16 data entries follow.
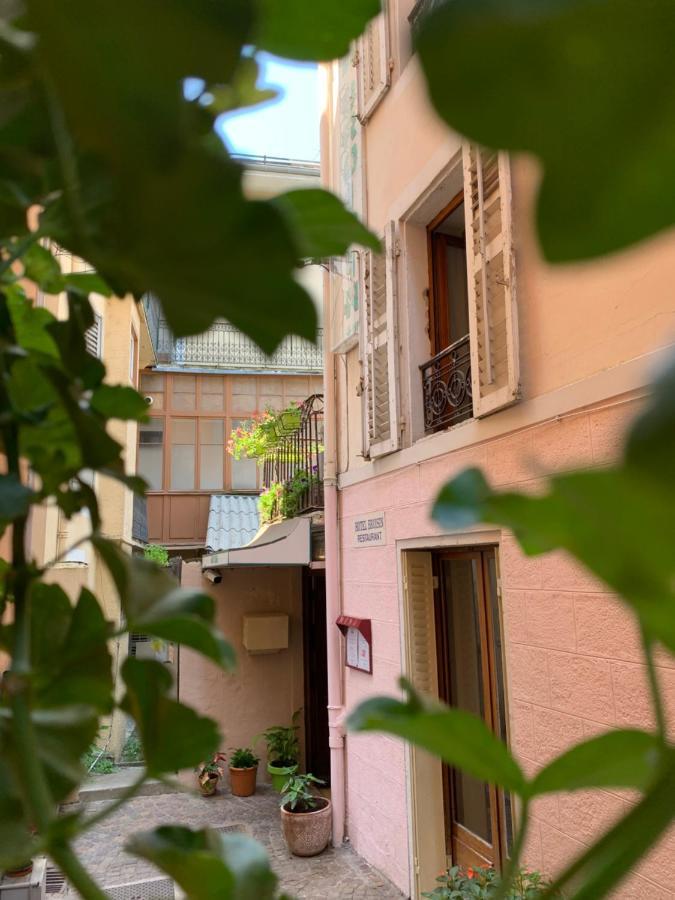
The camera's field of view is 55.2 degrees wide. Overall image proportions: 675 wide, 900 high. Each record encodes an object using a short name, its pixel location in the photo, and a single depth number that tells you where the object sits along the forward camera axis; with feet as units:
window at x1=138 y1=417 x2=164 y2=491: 38.45
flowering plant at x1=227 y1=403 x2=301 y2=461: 24.61
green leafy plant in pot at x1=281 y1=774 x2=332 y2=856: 16.25
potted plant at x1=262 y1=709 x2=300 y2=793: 22.07
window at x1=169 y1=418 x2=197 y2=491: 39.47
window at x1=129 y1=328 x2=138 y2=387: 32.76
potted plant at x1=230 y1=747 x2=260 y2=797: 21.89
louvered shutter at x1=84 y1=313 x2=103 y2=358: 26.63
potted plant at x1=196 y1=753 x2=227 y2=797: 21.62
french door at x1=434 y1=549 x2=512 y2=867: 11.32
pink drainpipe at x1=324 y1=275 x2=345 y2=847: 16.62
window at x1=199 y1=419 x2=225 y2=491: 39.93
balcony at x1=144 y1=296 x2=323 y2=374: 40.47
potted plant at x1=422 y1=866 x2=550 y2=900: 8.57
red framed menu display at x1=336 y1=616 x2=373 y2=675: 15.12
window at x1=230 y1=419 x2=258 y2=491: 40.68
